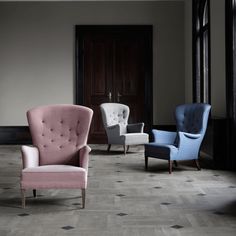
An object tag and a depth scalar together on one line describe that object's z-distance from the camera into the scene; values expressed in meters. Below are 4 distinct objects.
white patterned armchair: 8.57
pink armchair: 4.70
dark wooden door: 10.53
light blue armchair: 6.26
